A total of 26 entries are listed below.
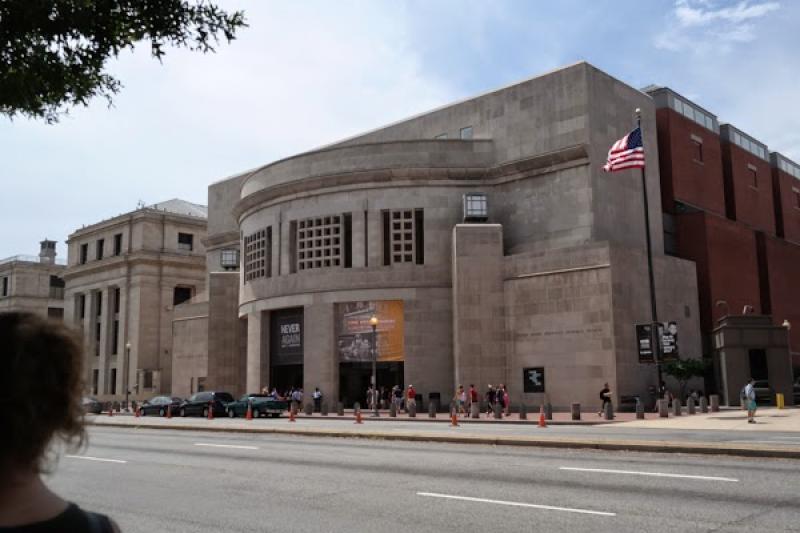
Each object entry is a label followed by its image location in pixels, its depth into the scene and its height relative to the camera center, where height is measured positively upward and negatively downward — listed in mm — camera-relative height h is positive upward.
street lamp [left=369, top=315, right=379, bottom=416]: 39812 +933
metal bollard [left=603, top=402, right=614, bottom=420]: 32500 -1594
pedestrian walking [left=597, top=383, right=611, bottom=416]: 34938 -919
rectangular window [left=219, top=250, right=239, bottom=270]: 60812 +9486
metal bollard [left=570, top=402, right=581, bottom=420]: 31958 -1471
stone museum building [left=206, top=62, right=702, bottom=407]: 39406 +6932
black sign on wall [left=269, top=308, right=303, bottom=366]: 48906 +2697
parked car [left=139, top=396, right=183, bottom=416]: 48000 -1591
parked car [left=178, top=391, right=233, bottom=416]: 44438 -1353
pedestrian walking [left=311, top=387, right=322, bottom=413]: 45156 -1255
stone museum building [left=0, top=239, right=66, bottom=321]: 99000 +12943
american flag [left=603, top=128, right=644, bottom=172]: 34625 +10055
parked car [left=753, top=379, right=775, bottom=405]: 38062 -879
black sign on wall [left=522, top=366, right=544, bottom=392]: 39969 -187
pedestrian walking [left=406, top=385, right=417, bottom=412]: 41206 -918
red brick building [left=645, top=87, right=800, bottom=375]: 48719 +11464
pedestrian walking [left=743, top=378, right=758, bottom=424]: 26922 -1044
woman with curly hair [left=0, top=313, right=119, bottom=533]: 2266 -103
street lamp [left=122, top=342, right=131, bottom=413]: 73625 +1157
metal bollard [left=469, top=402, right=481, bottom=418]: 36156 -1597
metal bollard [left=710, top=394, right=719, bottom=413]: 34062 -1338
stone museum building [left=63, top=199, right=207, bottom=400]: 77125 +9738
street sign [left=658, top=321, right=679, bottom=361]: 32938 +1352
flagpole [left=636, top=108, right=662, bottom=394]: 33125 +1593
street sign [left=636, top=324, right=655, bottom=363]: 33719 +1412
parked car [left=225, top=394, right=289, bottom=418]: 41094 -1452
